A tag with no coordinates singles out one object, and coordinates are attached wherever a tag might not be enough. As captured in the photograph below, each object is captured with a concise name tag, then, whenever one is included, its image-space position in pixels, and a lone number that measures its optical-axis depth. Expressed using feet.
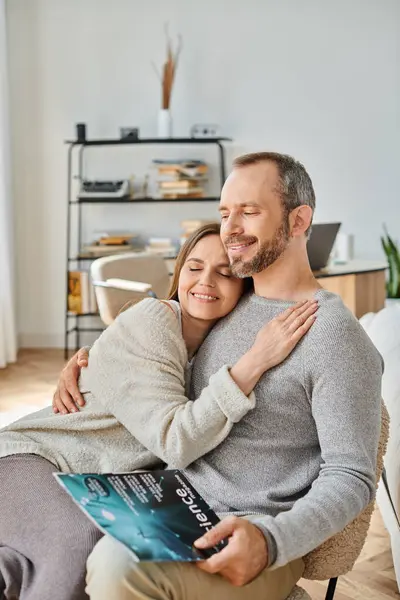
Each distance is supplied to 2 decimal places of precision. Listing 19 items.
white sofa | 7.68
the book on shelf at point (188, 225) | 20.10
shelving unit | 19.84
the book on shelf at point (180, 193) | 19.93
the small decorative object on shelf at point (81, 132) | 19.81
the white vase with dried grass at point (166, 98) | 19.99
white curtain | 19.44
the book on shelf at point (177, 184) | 19.84
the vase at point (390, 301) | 18.21
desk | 16.11
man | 4.74
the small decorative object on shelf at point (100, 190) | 19.89
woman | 5.37
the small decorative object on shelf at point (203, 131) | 20.39
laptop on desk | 14.80
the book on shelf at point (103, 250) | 20.08
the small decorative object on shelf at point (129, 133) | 19.85
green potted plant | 19.33
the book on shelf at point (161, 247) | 19.92
